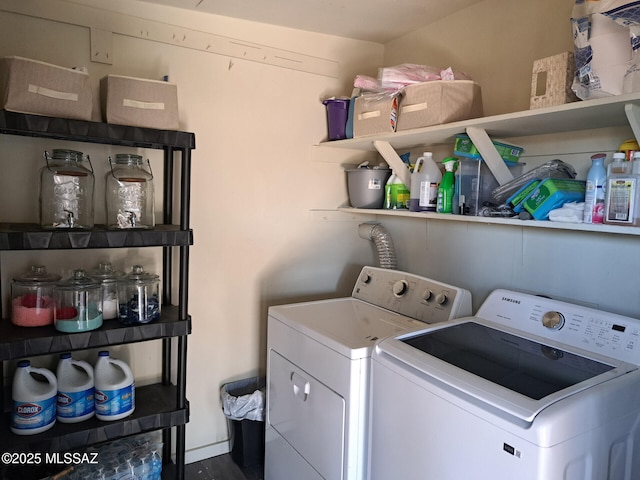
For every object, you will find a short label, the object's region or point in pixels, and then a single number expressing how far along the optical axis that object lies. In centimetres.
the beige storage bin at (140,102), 164
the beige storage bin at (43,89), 145
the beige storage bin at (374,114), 197
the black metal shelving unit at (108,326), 147
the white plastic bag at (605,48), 120
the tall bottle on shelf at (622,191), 126
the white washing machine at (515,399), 103
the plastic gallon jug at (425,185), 191
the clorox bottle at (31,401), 159
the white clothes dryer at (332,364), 152
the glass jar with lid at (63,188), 165
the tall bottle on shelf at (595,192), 135
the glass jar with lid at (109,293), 174
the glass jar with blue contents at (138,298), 173
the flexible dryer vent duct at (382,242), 238
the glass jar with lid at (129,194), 173
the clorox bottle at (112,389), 171
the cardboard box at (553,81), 137
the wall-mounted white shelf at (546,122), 124
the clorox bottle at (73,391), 168
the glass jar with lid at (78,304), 160
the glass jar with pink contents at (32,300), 162
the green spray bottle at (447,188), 183
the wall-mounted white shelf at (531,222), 127
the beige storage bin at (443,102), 174
